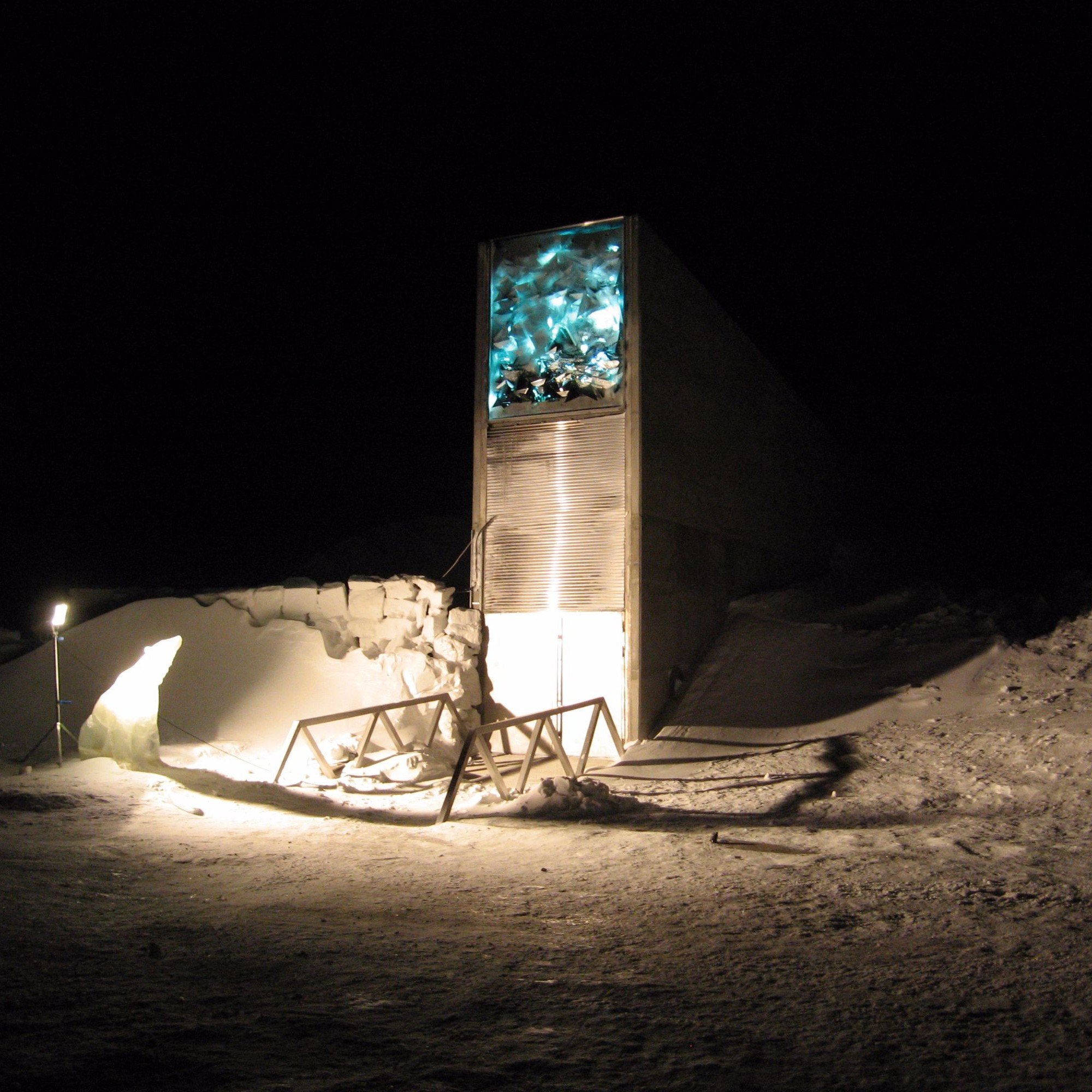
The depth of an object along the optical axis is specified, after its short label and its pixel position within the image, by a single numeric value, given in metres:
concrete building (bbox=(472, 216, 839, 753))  11.67
